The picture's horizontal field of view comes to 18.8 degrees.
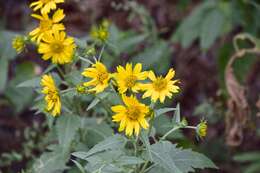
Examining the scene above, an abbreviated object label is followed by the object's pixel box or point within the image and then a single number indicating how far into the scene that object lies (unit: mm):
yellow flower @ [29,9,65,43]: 3060
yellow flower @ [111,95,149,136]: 2671
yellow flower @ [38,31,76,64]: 3021
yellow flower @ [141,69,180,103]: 2758
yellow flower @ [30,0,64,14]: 3068
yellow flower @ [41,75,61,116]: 2897
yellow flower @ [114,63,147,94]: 2708
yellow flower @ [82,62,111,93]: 2779
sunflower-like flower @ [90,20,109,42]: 3221
